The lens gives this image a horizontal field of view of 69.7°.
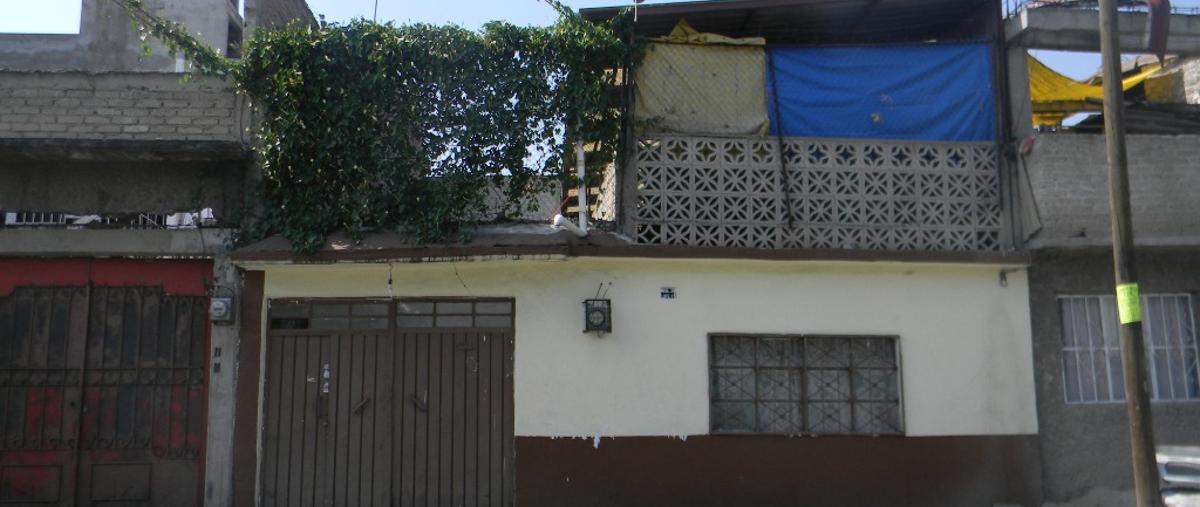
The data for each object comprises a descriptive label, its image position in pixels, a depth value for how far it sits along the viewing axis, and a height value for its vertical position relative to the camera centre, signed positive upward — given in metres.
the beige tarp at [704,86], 9.30 +3.29
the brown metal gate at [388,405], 8.72 -0.10
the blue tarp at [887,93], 9.46 +3.25
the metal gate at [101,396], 8.62 +0.02
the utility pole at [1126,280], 6.85 +0.86
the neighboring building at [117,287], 8.61 +1.12
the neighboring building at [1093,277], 9.04 +1.20
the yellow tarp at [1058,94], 10.21 +3.46
